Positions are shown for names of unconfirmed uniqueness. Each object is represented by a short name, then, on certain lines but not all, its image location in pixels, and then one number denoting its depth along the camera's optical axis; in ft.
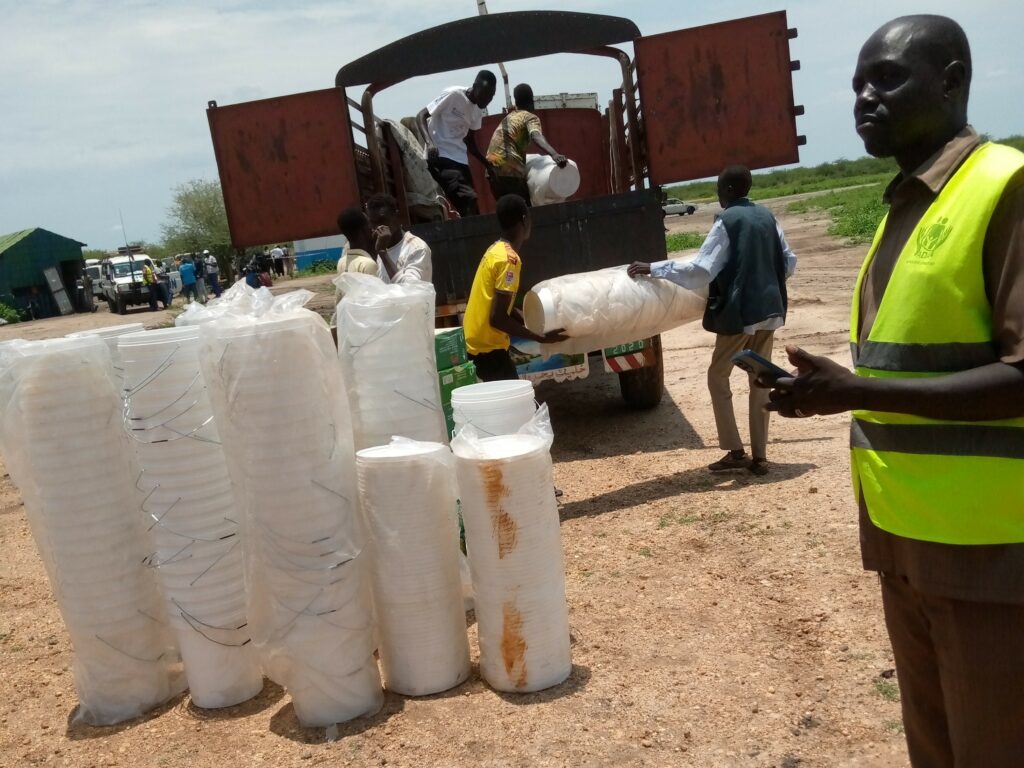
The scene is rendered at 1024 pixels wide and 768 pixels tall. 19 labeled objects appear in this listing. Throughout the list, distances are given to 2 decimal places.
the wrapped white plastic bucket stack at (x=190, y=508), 11.16
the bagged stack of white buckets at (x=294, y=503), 10.50
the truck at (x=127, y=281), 115.85
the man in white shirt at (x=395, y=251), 18.13
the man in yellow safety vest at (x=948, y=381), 5.39
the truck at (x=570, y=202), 22.62
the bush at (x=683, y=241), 89.61
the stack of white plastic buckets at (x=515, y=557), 10.83
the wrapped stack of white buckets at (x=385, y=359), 12.34
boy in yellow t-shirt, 16.90
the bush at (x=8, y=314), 125.05
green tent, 133.28
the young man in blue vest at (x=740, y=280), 18.26
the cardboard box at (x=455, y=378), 16.55
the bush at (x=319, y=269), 150.64
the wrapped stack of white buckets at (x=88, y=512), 11.33
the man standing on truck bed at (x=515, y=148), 24.82
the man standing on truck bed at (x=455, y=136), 26.53
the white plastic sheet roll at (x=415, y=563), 11.04
